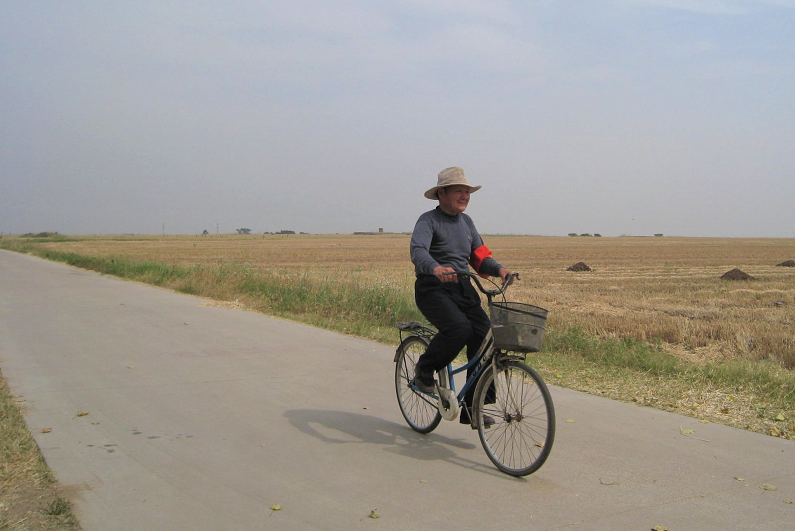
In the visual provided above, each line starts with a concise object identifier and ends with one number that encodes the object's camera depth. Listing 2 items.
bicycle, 4.22
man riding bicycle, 4.84
